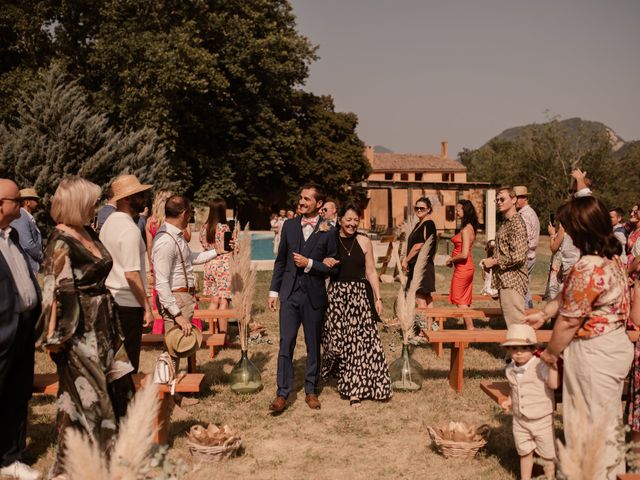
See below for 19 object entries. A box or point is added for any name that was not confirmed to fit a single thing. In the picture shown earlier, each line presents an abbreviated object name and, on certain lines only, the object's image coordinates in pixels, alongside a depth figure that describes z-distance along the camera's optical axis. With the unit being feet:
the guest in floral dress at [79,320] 11.82
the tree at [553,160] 129.59
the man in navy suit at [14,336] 12.37
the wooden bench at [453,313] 24.86
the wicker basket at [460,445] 14.49
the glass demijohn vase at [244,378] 19.77
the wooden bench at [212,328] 21.17
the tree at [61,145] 63.46
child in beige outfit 12.35
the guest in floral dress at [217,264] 25.18
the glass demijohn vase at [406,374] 20.24
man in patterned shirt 20.31
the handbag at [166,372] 15.34
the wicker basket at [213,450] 14.32
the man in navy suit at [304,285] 18.04
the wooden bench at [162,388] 14.79
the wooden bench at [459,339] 19.51
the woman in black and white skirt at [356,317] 19.08
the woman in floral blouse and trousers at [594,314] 10.58
